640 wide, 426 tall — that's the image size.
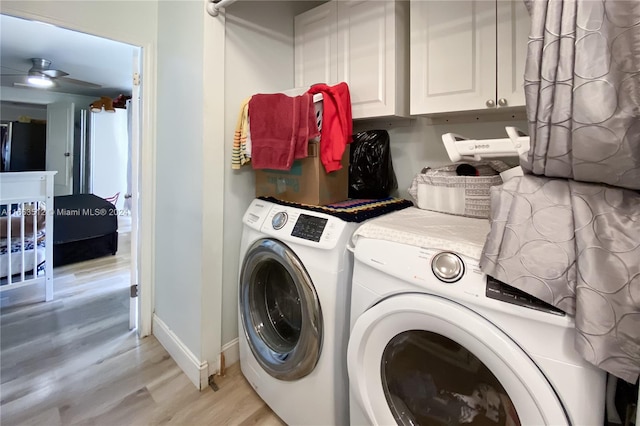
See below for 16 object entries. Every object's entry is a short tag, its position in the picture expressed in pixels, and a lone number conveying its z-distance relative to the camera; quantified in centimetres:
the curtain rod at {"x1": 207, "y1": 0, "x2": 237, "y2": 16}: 149
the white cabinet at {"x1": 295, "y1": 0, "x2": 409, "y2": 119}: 153
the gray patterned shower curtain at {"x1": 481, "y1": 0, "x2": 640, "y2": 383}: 60
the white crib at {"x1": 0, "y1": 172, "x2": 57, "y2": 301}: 252
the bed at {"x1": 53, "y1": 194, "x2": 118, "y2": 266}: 335
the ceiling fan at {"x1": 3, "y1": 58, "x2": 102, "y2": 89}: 389
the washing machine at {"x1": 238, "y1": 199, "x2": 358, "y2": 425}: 121
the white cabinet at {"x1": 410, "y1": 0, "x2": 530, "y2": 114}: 122
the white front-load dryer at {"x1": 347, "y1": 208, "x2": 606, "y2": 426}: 68
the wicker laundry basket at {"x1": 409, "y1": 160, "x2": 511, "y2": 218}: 128
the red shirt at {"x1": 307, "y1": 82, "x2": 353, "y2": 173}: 149
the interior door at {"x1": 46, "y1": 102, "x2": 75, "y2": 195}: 549
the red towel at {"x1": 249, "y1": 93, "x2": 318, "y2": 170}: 144
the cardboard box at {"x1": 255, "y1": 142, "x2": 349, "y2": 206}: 151
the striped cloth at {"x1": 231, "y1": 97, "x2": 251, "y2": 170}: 163
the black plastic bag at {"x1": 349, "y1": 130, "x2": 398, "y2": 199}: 171
